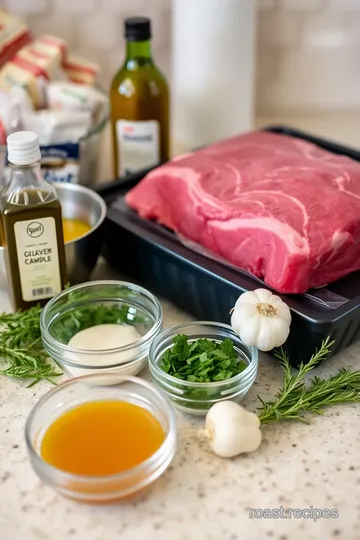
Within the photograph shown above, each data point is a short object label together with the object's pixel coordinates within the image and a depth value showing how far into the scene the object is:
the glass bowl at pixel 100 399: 0.70
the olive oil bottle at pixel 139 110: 1.17
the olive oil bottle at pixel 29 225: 0.86
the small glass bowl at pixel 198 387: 0.81
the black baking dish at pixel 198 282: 0.85
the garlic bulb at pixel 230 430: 0.76
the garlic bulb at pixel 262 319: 0.83
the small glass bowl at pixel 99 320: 0.86
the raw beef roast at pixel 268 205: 0.89
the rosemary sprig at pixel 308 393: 0.82
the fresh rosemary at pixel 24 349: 0.89
